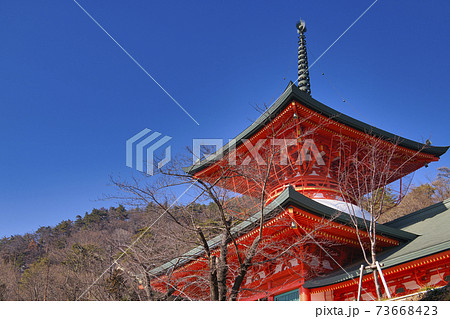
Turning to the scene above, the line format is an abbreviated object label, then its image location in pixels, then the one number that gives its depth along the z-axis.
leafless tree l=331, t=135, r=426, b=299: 12.48
